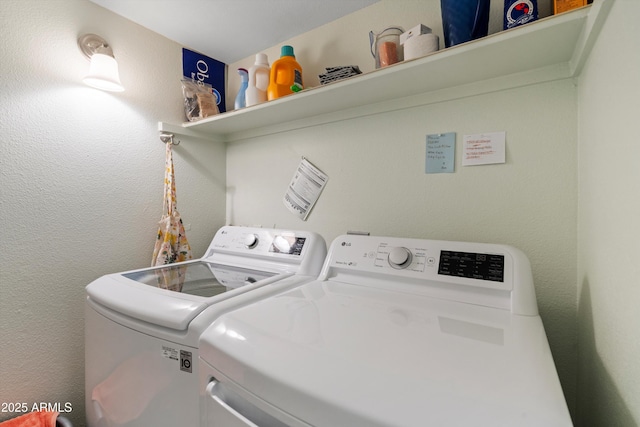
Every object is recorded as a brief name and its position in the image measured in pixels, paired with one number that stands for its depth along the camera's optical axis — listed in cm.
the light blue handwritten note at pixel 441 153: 113
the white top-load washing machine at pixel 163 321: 73
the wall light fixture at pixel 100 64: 122
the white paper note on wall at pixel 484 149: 104
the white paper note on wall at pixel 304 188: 148
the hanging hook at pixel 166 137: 155
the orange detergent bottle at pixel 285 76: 136
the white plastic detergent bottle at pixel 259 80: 144
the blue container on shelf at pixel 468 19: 91
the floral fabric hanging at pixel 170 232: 145
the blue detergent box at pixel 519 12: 83
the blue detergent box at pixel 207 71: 168
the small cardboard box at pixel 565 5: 76
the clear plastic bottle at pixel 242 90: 153
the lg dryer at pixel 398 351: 42
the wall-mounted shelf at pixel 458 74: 75
